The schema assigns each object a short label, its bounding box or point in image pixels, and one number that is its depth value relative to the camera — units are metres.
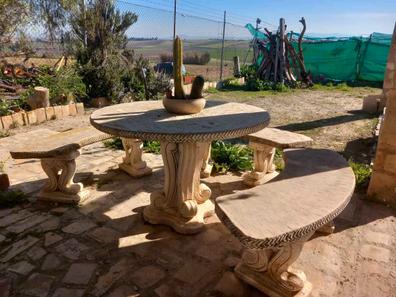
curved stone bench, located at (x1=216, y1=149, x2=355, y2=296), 1.56
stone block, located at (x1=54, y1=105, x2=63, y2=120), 6.17
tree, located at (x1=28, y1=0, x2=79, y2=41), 8.25
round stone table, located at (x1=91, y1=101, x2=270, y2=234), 2.21
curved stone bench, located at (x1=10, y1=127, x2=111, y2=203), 2.84
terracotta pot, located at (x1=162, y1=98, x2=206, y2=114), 2.62
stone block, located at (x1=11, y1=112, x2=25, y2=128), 5.43
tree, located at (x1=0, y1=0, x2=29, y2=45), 6.13
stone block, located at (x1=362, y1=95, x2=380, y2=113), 7.35
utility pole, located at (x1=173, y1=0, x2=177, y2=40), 8.36
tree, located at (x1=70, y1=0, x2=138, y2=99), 7.18
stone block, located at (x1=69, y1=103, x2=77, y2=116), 6.45
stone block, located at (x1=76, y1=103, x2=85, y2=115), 6.55
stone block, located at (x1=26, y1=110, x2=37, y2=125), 5.67
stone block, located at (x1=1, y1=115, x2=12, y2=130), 5.28
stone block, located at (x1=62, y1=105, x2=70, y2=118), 6.32
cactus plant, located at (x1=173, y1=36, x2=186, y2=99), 2.56
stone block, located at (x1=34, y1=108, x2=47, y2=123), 5.84
